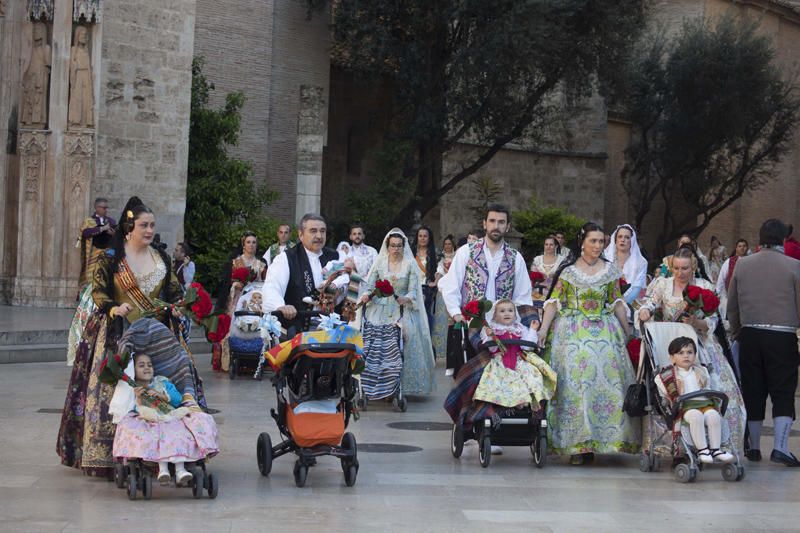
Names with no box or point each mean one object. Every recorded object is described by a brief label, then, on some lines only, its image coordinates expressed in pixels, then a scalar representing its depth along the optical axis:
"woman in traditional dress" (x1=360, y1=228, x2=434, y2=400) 14.23
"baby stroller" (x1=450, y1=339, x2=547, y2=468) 10.23
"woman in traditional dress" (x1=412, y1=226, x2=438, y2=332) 18.16
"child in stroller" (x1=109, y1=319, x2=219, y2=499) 8.36
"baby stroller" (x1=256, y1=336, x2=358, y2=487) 9.05
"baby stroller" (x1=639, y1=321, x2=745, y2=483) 9.95
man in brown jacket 11.08
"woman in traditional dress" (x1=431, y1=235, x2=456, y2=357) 19.83
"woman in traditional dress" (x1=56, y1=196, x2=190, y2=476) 9.04
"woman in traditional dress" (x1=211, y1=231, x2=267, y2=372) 17.27
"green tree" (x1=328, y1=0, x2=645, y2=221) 33.56
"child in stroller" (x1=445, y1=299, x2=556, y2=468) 10.20
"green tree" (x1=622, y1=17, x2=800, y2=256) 41.56
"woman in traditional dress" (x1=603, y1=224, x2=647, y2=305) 12.76
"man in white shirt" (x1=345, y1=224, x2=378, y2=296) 16.92
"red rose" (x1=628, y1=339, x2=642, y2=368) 10.67
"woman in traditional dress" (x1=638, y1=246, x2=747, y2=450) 10.73
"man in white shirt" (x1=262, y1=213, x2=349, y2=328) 9.75
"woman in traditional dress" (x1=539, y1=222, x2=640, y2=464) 10.44
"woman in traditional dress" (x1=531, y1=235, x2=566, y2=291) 18.20
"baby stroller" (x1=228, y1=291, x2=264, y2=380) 16.89
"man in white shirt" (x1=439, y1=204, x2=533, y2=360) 10.82
